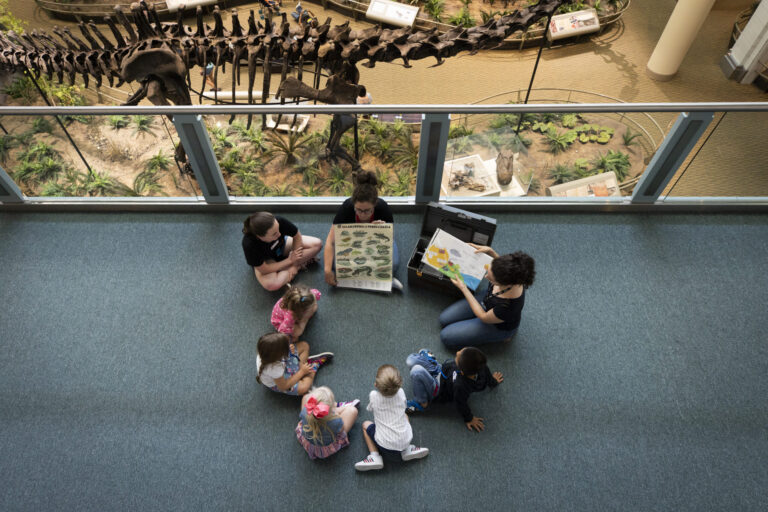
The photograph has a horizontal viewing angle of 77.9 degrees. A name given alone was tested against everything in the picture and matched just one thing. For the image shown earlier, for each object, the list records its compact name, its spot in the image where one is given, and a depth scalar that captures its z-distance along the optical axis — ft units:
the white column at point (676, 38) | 23.89
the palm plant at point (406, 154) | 12.31
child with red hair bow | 8.75
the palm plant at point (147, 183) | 13.02
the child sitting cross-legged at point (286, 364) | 9.07
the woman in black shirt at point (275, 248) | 10.15
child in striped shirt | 8.79
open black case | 11.45
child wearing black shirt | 8.82
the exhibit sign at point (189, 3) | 25.53
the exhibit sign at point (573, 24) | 27.86
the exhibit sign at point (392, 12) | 26.46
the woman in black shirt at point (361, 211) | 10.52
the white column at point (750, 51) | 24.67
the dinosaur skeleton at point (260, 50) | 15.46
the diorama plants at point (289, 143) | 12.26
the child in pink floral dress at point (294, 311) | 9.99
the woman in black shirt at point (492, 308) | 9.21
